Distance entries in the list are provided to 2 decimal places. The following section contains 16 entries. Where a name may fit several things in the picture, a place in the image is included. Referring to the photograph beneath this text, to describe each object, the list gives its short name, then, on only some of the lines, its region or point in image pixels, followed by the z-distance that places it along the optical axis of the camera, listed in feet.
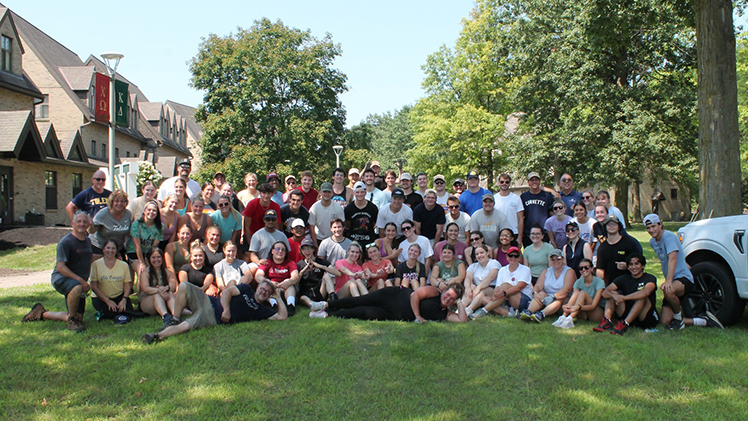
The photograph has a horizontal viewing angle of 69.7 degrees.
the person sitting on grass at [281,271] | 24.97
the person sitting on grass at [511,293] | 23.98
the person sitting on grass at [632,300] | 21.25
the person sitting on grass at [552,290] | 23.25
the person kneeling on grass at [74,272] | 21.88
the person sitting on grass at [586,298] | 22.40
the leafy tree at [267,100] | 110.42
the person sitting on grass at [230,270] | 24.43
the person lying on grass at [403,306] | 23.35
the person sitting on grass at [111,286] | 22.77
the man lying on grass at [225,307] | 21.30
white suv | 20.22
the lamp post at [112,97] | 48.48
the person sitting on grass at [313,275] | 26.00
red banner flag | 55.42
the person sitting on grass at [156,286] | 23.08
